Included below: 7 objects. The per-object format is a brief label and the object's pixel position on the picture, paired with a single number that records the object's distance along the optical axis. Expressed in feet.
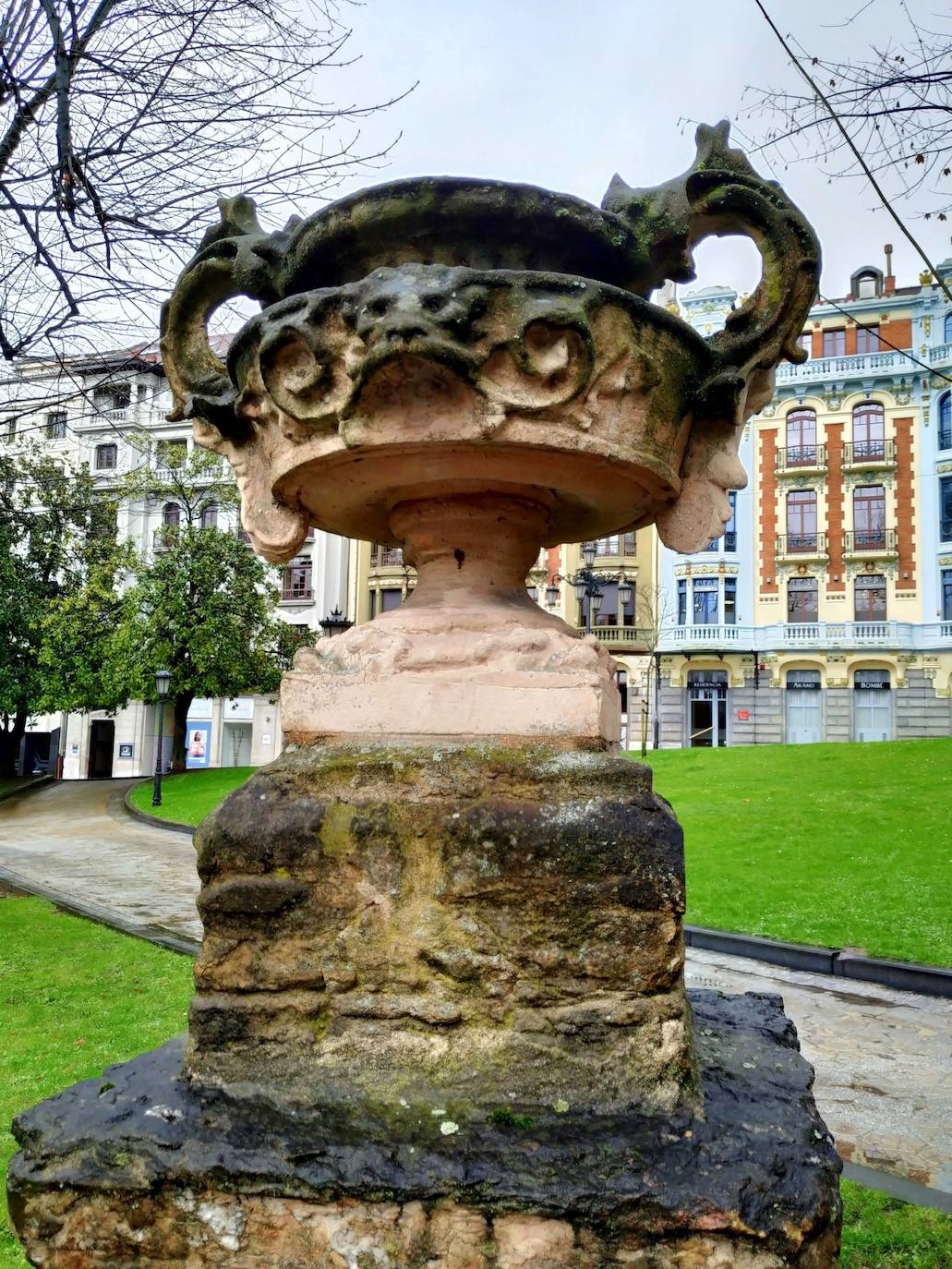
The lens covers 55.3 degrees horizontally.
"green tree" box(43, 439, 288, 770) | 70.79
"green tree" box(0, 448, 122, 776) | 73.72
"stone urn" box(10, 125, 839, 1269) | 5.10
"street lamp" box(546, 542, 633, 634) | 51.96
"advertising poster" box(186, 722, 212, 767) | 107.55
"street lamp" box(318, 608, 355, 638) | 51.90
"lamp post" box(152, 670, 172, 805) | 60.08
